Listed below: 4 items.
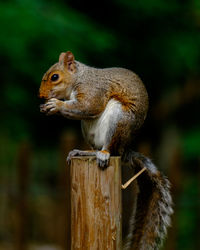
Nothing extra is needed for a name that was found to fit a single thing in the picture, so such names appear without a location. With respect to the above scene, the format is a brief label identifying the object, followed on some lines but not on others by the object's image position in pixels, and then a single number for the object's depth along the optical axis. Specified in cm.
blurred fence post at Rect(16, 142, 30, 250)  803
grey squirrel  470
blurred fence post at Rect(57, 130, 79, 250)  790
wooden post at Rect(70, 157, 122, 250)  419
